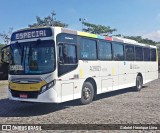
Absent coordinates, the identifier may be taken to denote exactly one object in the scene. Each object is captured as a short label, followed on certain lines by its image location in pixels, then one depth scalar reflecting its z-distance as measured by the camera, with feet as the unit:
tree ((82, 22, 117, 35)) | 111.57
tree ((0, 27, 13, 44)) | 99.35
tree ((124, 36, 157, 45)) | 132.55
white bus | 21.20
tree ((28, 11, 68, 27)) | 103.92
